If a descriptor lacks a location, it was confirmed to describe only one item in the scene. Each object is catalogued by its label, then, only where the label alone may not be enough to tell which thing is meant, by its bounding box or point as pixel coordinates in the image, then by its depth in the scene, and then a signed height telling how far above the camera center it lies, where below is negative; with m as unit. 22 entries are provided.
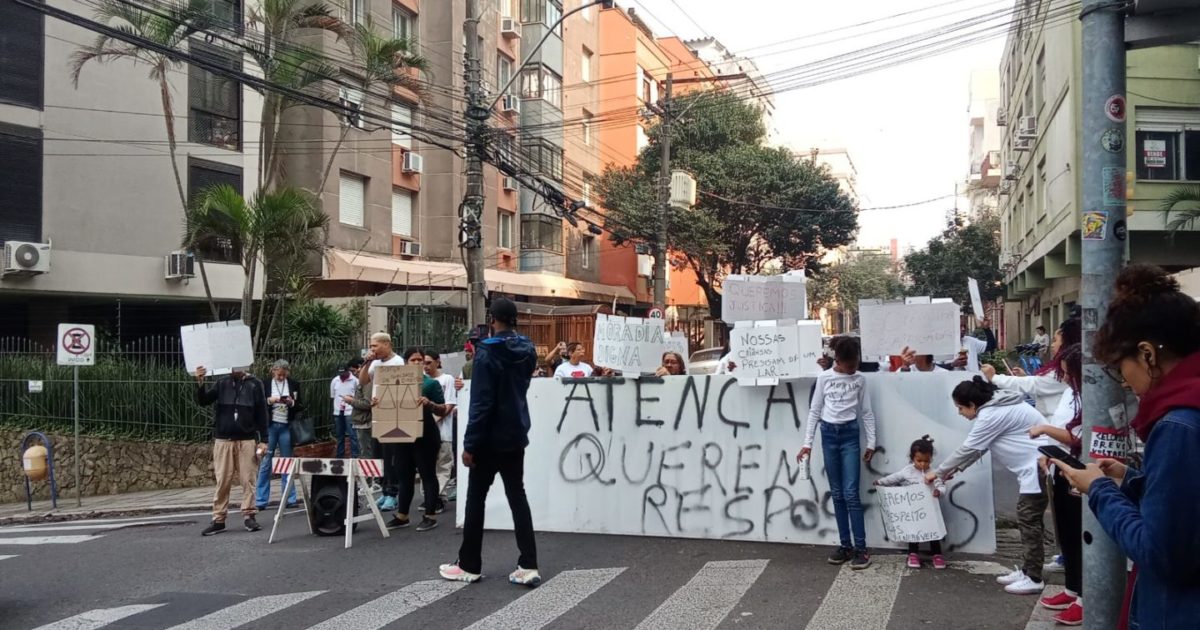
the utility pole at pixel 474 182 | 15.23 +2.58
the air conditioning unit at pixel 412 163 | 25.77 +4.80
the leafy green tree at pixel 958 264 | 45.41 +3.40
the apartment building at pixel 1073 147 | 19.91 +4.38
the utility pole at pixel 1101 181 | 4.09 +0.68
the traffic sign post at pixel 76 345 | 12.57 -0.13
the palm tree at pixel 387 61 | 16.77 +5.06
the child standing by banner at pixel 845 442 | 6.63 -0.80
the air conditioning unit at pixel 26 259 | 16.70 +1.40
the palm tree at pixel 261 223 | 15.47 +1.91
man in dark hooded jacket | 6.41 -0.71
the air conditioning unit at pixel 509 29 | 31.44 +10.42
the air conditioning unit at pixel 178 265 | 19.38 +1.47
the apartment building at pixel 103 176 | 17.22 +3.22
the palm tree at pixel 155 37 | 14.67 +5.06
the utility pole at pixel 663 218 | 25.73 +3.23
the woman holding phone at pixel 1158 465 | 2.30 -0.33
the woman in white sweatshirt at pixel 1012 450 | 5.86 -0.77
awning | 22.69 +1.66
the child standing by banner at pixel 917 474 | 6.56 -1.01
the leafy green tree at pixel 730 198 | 33.75 +5.04
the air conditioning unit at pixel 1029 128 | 27.48 +6.13
